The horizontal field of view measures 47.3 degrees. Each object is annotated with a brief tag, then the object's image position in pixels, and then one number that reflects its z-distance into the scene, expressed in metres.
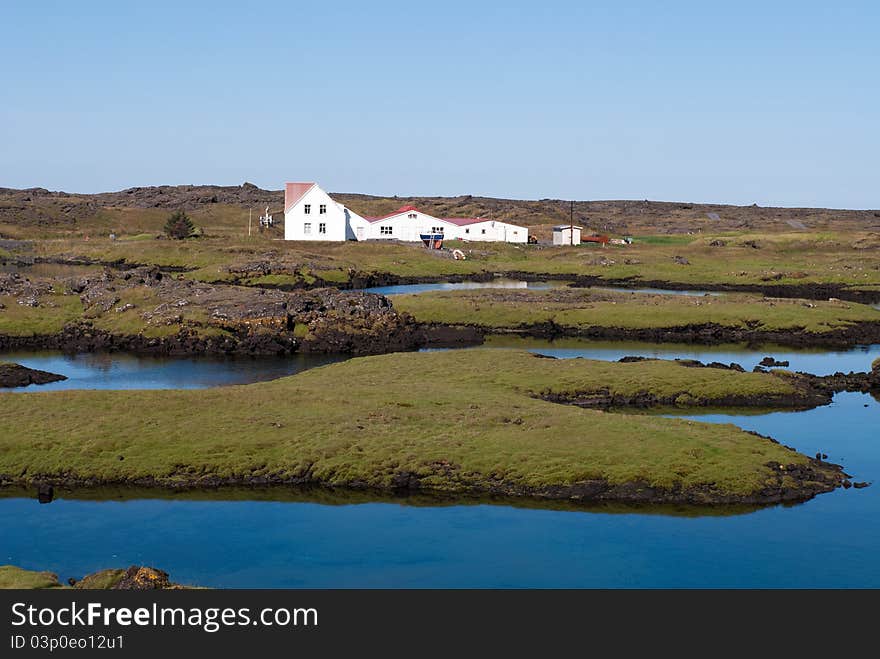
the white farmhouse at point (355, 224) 163.00
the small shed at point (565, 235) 184.88
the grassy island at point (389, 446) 38.78
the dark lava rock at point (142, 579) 26.00
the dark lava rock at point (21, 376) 58.94
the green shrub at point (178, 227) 177.25
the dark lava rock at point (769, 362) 68.88
